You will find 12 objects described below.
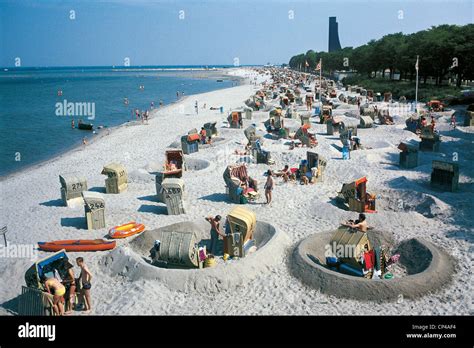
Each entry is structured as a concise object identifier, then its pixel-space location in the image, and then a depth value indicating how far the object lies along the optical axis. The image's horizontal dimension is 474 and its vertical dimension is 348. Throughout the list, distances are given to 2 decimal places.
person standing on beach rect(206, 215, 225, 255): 11.80
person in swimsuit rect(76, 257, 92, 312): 9.20
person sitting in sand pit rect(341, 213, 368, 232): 10.82
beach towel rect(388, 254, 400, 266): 10.72
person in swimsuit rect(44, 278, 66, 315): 8.84
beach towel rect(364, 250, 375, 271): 9.98
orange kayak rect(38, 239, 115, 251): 12.12
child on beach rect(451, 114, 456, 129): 29.12
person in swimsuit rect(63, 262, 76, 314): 9.27
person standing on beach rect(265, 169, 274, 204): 15.02
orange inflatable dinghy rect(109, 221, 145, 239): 12.89
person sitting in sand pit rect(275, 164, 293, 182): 17.95
